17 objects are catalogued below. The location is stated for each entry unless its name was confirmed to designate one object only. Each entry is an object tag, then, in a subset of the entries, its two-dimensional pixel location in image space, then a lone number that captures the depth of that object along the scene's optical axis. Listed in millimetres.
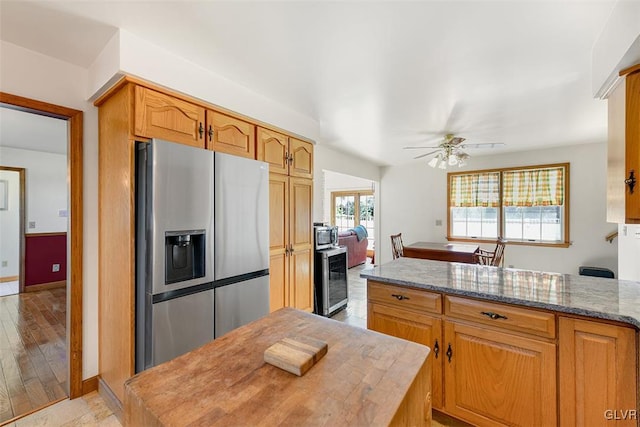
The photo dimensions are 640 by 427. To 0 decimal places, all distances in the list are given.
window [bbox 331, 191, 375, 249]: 8156
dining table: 4076
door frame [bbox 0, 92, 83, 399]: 1967
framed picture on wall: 4648
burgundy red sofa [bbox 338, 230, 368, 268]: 6150
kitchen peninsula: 1275
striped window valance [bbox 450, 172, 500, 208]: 5285
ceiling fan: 3762
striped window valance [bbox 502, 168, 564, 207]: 4762
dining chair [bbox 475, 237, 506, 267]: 3845
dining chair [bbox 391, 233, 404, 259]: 4534
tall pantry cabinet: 2709
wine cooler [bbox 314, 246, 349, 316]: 3416
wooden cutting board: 832
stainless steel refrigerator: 1608
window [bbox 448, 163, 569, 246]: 4777
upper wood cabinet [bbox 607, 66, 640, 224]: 1359
